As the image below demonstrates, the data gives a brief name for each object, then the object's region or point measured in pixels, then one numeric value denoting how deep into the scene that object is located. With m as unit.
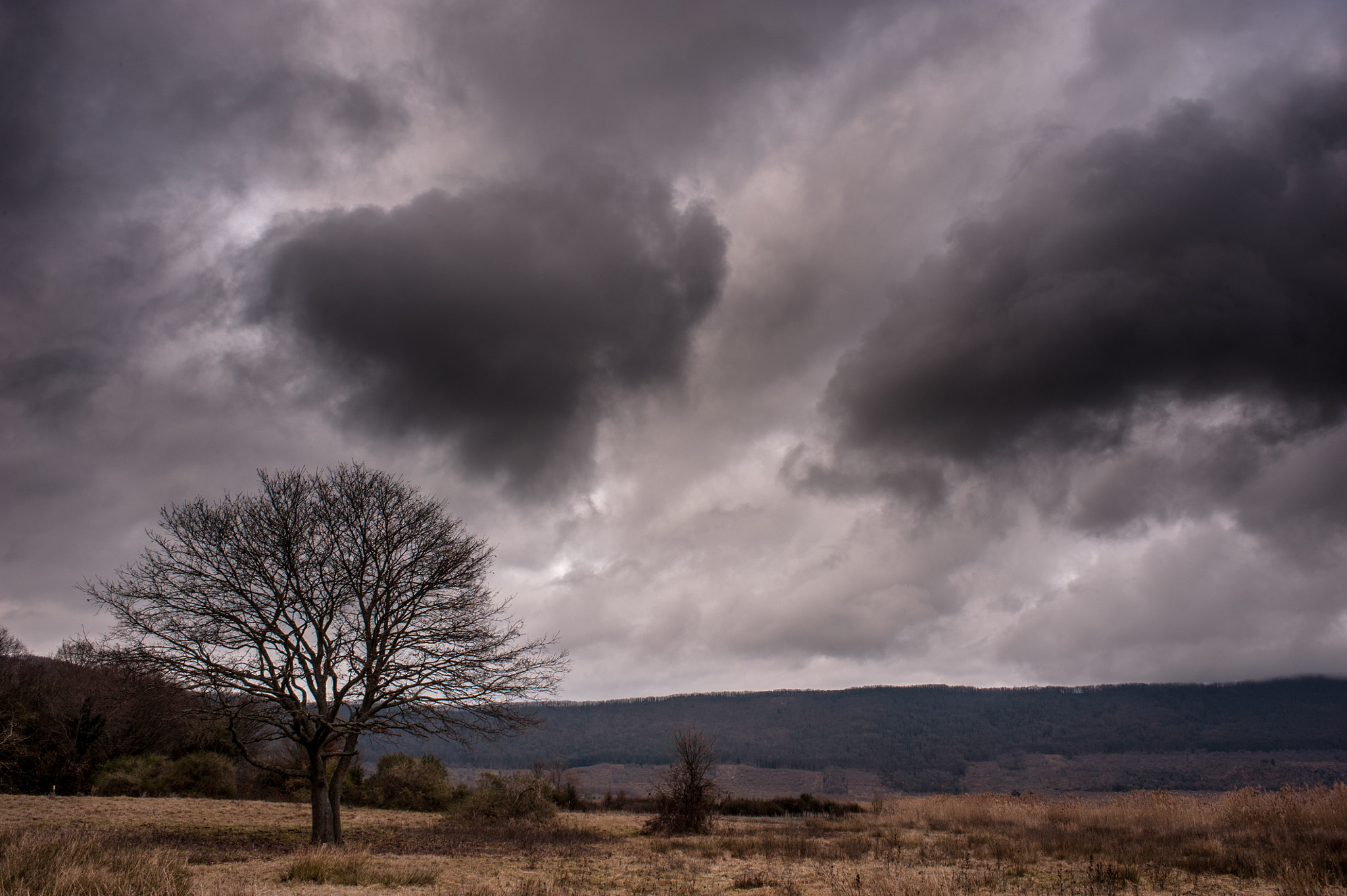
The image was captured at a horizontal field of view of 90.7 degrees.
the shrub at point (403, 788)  42.16
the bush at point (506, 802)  35.56
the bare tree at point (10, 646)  59.59
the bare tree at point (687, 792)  31.67
